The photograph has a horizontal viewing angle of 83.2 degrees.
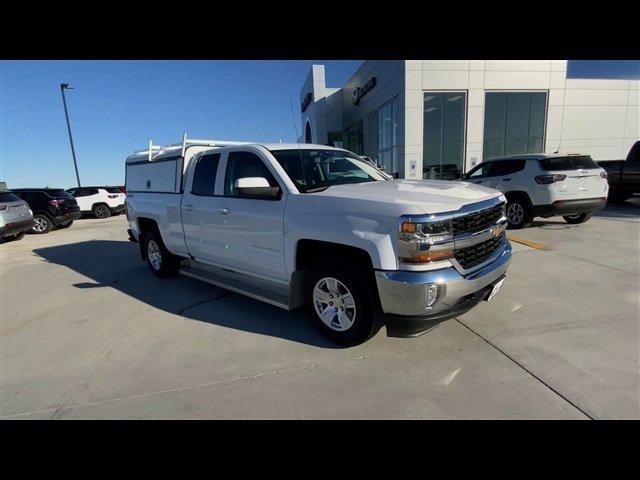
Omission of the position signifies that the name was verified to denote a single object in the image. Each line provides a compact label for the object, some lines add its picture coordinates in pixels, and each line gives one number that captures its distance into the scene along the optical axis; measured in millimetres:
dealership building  17312
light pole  21200
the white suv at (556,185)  7934
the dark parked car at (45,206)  13469
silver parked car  10648
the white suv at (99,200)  18719
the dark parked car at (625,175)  11703
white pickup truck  2807
